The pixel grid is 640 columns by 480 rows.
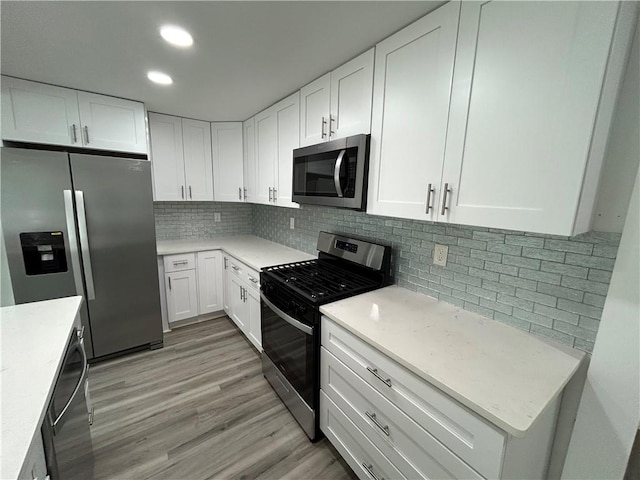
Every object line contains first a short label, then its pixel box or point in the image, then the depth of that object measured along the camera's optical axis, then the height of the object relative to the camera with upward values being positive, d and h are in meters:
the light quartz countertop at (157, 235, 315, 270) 2.41 -0.61
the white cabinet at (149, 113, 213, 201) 2.75 +0.37
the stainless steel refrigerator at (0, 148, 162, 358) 1.87 -0.40
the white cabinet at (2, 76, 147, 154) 1.90 +0.56
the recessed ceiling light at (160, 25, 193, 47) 1.31 +0.82
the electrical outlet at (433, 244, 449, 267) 1.47 -0.31
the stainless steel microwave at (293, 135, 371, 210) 1.49 +0.15
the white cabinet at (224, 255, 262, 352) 2.30 -1.04
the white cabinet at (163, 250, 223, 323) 2.74 -1.02
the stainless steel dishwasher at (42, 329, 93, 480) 0.82 -0.86
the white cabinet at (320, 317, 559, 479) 0.82 -0.87
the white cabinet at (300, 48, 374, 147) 1.47 +0.60
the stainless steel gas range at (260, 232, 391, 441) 1.52 -0.69
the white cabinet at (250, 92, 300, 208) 2.11 +0.41
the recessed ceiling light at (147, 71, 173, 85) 1.82 +0.82
